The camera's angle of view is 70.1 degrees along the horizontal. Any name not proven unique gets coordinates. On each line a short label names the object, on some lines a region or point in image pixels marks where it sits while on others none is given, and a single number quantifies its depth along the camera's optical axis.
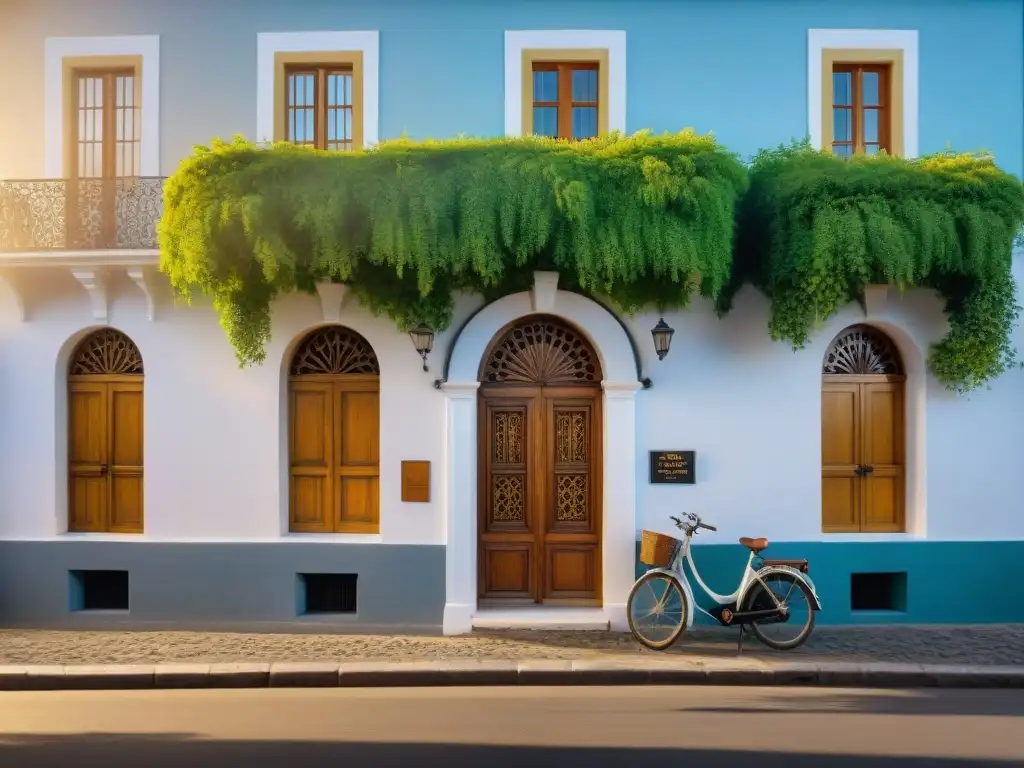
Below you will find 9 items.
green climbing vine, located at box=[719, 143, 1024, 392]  7.37
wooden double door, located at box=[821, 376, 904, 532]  8.55
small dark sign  8.22
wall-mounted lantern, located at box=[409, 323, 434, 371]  7.92
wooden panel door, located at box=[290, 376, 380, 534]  8.51
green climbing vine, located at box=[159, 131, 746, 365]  7.21
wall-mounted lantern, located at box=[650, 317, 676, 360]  7.94
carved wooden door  8.38
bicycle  7.31
